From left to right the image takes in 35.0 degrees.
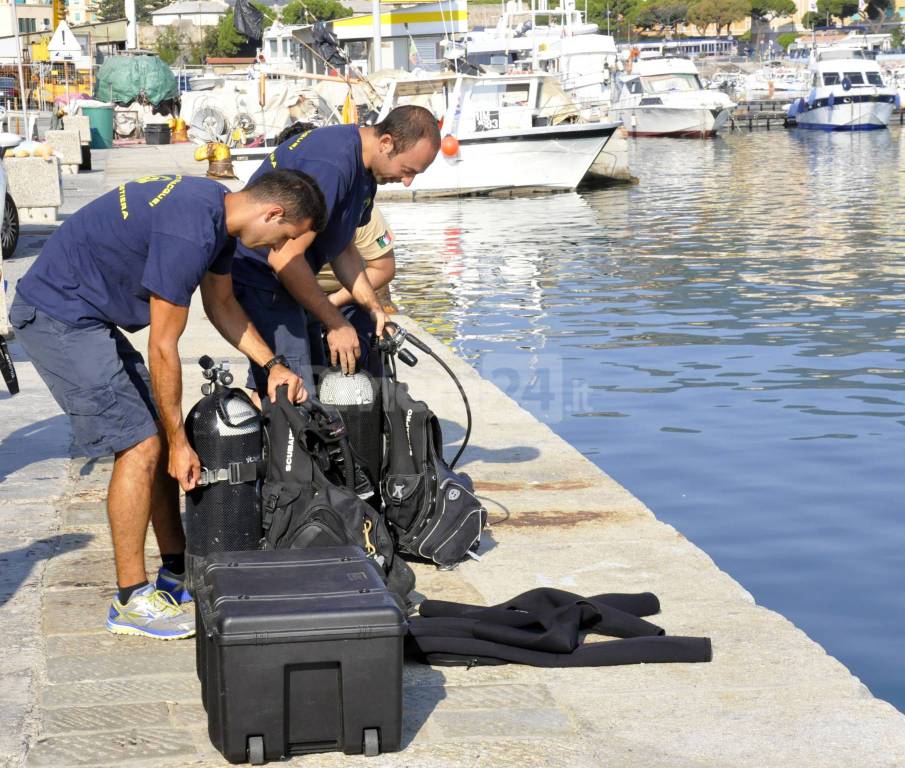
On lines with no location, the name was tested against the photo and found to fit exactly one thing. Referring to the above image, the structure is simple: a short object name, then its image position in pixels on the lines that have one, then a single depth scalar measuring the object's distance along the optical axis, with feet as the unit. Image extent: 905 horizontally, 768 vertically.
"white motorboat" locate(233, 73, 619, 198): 97.91
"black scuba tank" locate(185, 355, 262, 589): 15.89
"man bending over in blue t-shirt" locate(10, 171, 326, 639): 14.55
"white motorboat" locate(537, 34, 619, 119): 161.27
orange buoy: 95.50
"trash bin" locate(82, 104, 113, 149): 121.60
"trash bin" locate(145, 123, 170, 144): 134.82
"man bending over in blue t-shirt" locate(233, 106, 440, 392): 18.26
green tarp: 169.89
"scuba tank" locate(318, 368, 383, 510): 18.30
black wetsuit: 14.55
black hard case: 11.89
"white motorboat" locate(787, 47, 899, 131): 188.55
